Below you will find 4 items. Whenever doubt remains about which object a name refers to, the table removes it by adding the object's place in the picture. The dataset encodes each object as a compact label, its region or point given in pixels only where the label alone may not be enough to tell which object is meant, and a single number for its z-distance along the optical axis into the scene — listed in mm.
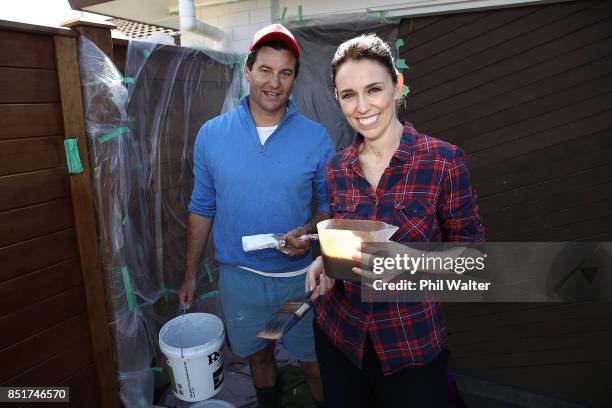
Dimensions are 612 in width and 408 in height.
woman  1374
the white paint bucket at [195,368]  2438
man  2275
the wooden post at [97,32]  2156
